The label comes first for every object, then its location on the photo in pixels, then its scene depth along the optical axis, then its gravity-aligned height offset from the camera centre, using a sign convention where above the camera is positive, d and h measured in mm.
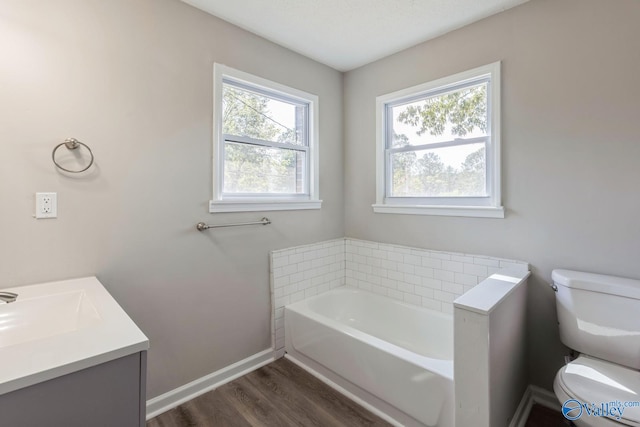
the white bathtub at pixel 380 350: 1616 -922
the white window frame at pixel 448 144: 2066 +421
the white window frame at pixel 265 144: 2080 +466
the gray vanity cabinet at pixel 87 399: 717 -472
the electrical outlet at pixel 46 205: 1464 +54
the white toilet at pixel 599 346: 1242 -681
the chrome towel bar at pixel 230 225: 2008 -64
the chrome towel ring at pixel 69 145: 1498 +358
